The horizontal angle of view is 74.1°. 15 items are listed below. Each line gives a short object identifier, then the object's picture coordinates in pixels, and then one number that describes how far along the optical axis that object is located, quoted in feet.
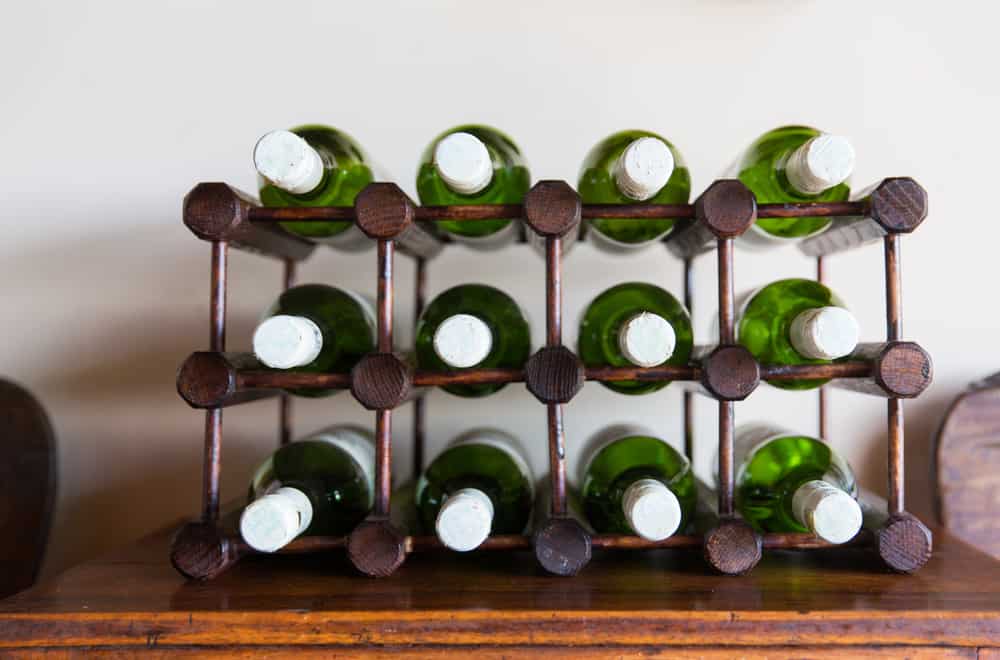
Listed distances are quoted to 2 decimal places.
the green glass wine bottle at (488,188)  2.07
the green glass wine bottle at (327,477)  2.04
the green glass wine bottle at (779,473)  2.03
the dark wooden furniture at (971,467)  2.52
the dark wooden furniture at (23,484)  2.50
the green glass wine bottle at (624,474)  2.07
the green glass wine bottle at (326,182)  1.84
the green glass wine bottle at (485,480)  2.09
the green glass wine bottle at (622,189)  1.80
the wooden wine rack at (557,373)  1.79
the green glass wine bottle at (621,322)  2.07
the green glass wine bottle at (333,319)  2.11
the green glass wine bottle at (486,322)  2.14
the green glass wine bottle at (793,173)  1.71
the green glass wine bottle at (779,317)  2.02
